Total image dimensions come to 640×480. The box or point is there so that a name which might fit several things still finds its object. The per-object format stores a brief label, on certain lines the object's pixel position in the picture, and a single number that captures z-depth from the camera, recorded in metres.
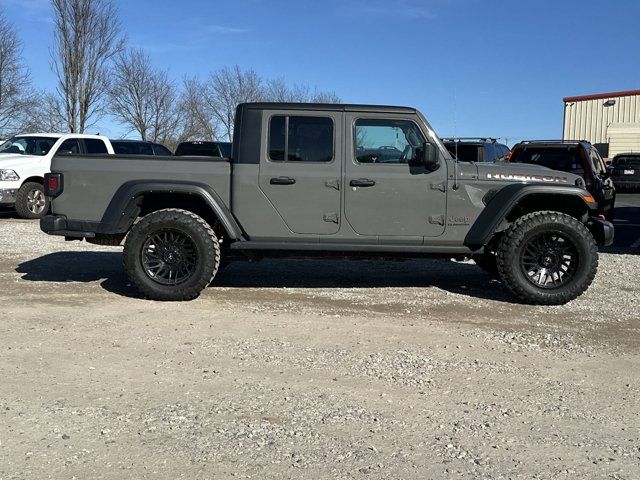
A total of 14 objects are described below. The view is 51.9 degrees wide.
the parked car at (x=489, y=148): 10.30
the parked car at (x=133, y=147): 16.28
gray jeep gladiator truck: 6.45
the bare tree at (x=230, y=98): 36.75
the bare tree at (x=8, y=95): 26.44
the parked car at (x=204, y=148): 18.12
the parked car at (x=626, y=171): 24.80
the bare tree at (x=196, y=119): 36.59
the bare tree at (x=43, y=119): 27.57
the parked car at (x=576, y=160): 10.98
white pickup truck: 13.33
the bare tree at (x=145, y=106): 34.50
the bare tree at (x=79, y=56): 25.91
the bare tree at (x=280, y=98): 36.51
